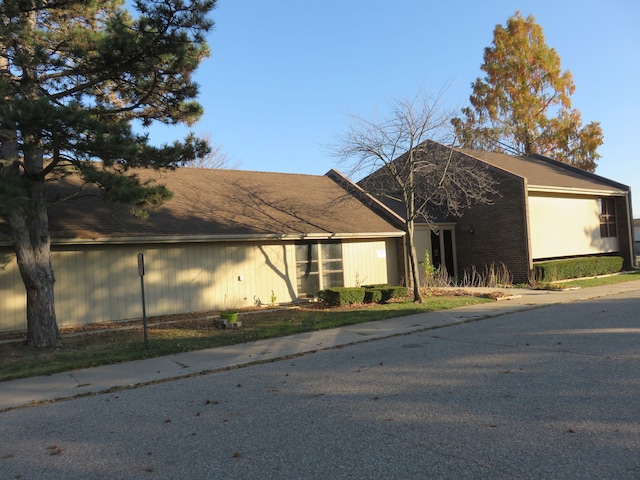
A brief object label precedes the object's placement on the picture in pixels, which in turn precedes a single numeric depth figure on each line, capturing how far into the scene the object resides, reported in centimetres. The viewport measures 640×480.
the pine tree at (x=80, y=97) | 877
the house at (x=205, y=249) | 1304
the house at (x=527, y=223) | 2039
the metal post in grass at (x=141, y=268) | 978
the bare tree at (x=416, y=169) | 1516
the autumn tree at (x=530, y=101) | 3631
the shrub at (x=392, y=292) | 1595
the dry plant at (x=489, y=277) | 2029
